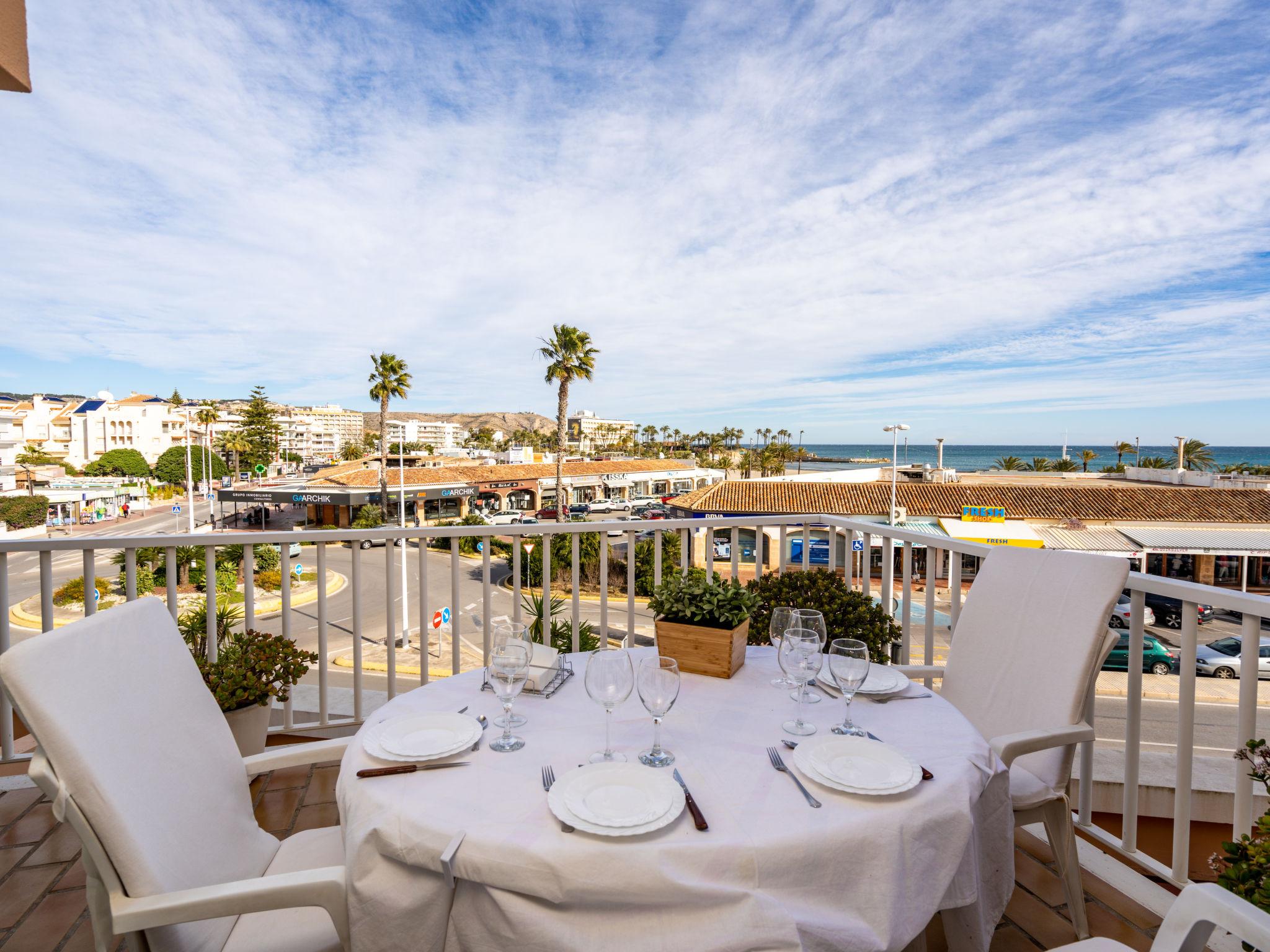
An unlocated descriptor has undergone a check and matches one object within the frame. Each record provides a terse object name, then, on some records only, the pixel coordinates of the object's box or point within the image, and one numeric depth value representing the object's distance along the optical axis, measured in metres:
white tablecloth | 0.78
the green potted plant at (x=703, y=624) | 1.50
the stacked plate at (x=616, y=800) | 0.84
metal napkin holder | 1.42
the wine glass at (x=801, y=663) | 1.23
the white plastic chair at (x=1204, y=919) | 0.70
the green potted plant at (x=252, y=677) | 2.14
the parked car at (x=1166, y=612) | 17.29
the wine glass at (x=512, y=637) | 1.21
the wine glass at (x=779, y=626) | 1.47
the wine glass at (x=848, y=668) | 1.18
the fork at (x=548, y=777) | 0.98
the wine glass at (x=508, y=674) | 1.15
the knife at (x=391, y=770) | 1.01
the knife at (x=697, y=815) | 0.85
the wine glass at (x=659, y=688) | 1.05
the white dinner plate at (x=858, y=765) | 0.95
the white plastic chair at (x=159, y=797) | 0.87
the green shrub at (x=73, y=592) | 13.02
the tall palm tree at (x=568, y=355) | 20.33
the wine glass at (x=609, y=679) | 1.04
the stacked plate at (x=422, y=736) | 1.07
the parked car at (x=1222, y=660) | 12.35
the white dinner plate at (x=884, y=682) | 1.40
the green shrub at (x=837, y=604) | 2.52
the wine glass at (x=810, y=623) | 1.37
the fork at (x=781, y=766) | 0.93
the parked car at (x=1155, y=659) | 13.61
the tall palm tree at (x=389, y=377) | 22.89
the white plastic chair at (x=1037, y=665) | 1.50
